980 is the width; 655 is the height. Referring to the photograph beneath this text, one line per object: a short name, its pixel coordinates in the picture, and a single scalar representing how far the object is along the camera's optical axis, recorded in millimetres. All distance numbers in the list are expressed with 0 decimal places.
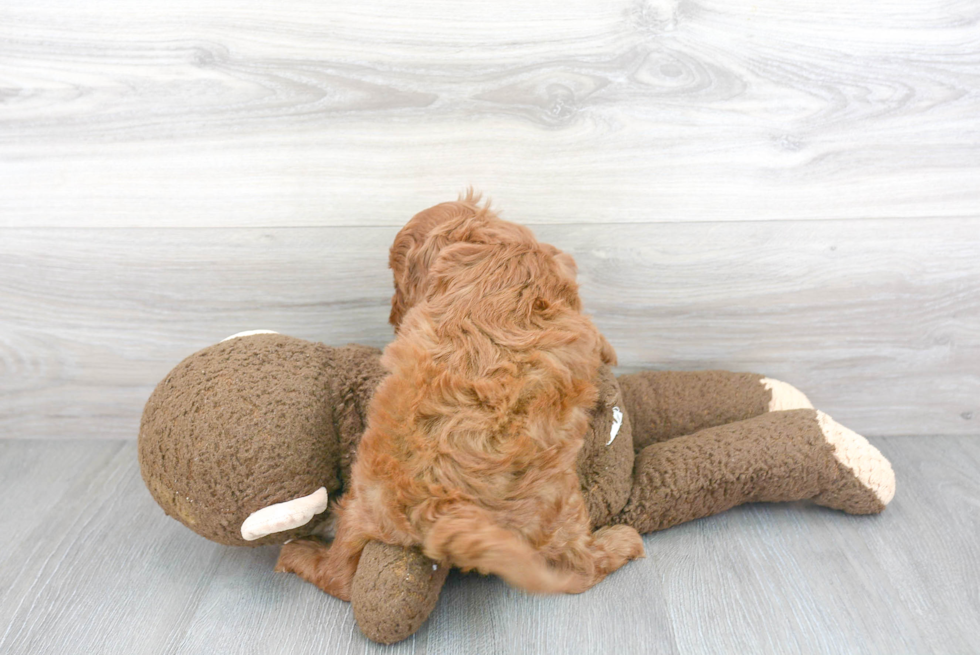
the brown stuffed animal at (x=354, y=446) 871
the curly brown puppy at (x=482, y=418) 762
